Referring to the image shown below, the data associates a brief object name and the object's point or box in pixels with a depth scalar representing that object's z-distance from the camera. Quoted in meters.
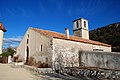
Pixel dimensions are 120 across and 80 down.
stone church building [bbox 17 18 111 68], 9.75
